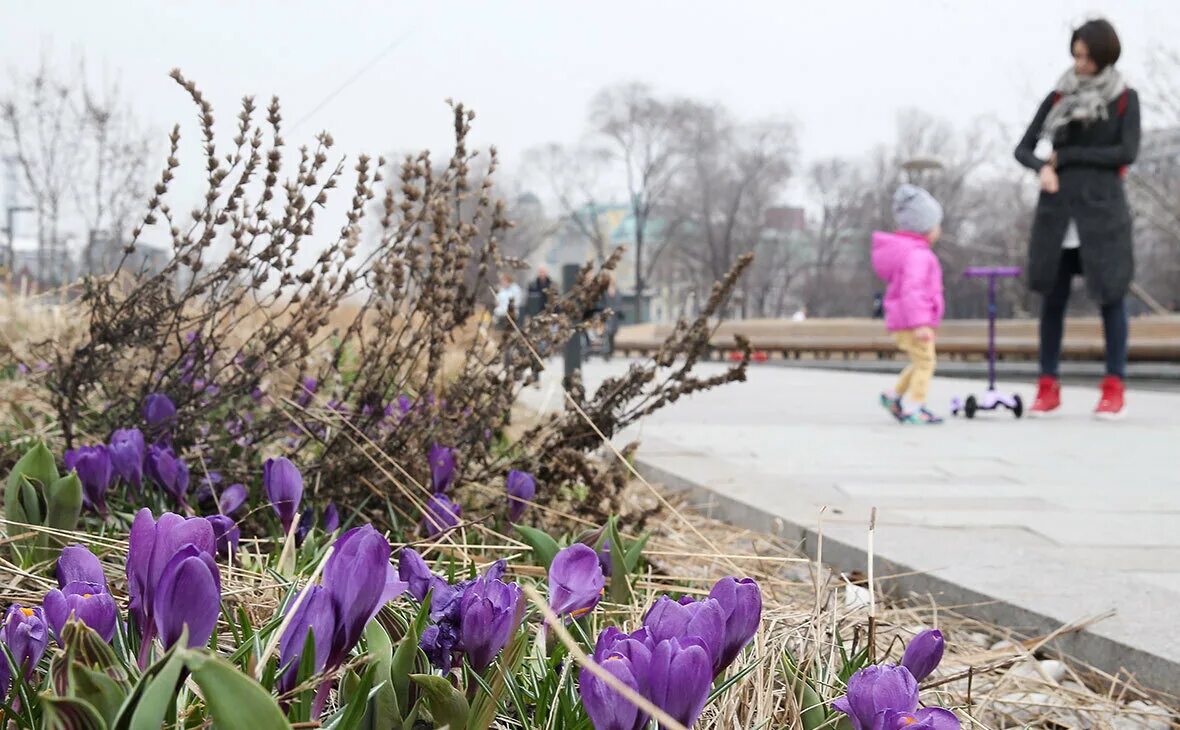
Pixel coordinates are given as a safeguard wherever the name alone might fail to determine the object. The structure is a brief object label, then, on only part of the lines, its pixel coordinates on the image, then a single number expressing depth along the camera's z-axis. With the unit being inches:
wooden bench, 657.0
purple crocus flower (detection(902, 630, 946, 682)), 41.1
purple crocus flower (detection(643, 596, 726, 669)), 34.8
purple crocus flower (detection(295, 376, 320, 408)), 107.7
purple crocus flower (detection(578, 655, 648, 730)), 30.4
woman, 255.6
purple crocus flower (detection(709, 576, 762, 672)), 37.5
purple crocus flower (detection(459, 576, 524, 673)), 38.1
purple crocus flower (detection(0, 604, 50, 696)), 35.8
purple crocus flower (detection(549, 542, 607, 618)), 42.8
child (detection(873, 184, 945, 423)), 265.6
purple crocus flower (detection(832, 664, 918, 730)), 34.3
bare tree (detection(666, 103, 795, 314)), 1749.5
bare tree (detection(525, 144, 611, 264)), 1770.4
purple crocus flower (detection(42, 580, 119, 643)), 35.2
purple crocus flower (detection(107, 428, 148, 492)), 70.6
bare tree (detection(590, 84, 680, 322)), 1679.4
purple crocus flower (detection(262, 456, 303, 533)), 60.7
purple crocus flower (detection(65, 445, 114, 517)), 67.4
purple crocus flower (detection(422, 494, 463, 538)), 73.9
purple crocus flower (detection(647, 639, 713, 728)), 30.5
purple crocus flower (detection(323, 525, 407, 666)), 33.8
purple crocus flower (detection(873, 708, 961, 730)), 33.4
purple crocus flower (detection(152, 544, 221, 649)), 30.5
